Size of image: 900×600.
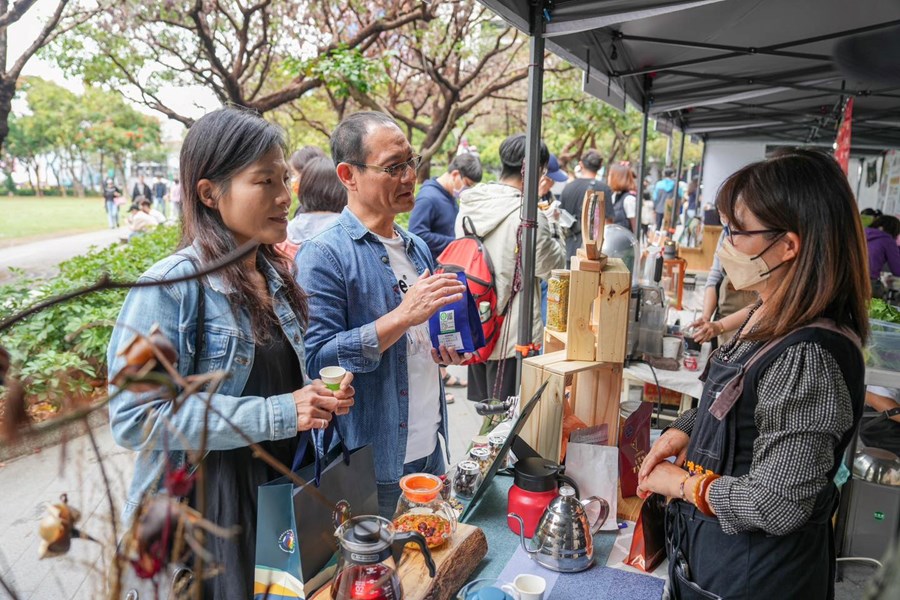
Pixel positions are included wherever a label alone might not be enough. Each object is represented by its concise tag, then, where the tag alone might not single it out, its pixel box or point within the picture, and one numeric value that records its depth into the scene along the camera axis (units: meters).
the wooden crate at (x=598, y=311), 2.32
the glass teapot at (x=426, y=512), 1.62
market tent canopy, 2.98
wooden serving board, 1.44
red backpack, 3.27
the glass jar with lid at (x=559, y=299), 2.58
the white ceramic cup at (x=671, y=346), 3.59
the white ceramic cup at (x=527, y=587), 1.51
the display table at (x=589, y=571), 1.65
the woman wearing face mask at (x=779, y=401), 1.30
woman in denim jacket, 1.37
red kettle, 1.83
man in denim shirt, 1.90
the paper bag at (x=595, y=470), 1.98
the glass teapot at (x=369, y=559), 1.16
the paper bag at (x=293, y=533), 1.29
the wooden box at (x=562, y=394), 2.22
